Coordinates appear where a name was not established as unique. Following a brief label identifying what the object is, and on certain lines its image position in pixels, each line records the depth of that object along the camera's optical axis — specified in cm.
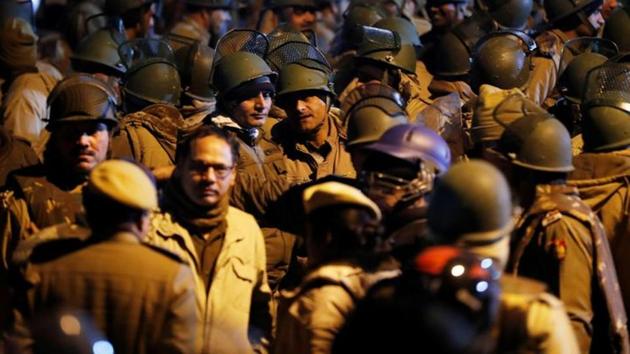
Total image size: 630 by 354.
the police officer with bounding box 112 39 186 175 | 1290
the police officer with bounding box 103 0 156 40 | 1791
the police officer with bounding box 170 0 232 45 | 1900
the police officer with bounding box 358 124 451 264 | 1012
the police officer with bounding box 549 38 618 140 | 1416
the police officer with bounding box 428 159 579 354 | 828
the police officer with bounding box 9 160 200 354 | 909
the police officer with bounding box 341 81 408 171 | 1159
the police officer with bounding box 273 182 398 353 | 907
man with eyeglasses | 1020
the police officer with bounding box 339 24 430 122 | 1500
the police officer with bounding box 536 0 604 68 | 1709
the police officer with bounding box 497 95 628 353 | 1045
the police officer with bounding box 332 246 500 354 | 773
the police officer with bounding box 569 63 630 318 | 1177
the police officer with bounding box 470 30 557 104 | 1395
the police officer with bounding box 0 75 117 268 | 1099
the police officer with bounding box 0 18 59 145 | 1572
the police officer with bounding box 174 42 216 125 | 1420
